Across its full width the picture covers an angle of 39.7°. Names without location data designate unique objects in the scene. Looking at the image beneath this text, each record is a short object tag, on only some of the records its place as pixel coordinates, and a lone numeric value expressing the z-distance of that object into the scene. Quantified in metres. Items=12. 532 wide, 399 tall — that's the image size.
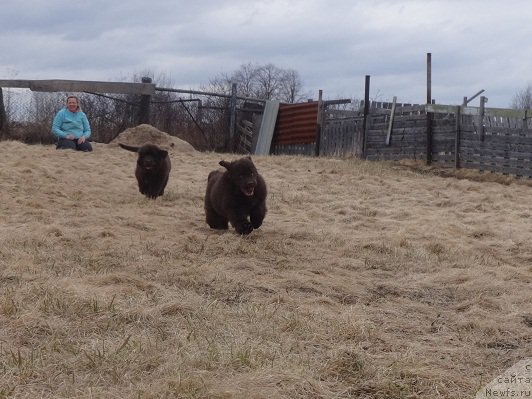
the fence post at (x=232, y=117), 23.94
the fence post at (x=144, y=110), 22.28
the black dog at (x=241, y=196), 8.48
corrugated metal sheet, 23.22
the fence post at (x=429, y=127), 18.77
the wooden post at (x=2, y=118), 21.27
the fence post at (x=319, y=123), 22.56
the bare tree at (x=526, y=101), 54.47
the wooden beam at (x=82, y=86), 21.11
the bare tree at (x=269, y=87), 42.38
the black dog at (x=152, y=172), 11.90
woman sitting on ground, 17.16
